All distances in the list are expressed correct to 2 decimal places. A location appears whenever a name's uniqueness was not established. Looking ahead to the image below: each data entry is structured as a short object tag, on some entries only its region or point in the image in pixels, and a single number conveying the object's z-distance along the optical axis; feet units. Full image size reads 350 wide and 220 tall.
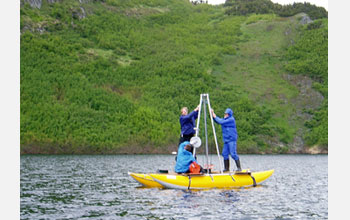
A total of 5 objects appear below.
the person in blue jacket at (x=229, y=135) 93.20
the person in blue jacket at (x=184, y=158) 88.28
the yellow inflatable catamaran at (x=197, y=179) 87.92
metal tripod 90.73
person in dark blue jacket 92.99
